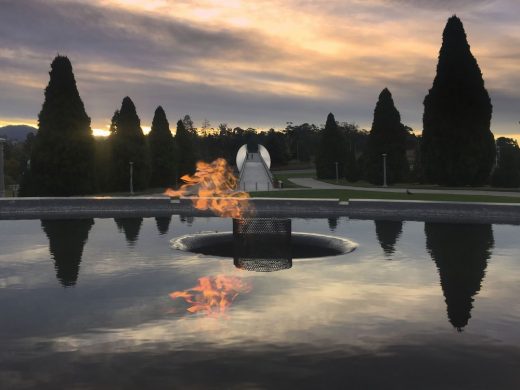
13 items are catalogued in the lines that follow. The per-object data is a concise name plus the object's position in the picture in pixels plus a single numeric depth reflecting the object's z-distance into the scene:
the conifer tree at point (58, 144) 41.19
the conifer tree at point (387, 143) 52.16
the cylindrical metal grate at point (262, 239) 16.95
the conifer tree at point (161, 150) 54.47
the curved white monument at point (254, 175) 62.98
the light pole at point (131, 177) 44.82
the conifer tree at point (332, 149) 67.31
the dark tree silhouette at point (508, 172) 43.53
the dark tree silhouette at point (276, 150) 118.69
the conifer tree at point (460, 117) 45.06
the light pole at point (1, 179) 35.00
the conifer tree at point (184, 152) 61.62
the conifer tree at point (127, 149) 47.78
